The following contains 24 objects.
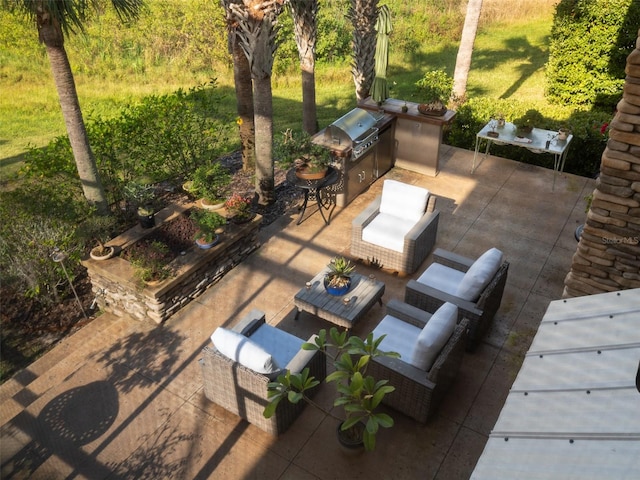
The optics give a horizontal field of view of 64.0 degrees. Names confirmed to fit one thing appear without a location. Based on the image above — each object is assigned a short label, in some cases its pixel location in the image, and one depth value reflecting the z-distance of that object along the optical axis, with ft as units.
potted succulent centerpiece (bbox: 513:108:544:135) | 36.29
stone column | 14.14
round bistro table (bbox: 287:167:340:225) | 32.68
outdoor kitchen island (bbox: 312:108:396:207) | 33.60
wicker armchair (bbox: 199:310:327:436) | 18.83
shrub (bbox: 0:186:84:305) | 26.84
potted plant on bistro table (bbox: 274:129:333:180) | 32.65
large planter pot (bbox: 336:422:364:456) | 18.70
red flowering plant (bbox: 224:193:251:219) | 29.53
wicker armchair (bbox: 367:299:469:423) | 18.80
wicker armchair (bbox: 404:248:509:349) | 21.94
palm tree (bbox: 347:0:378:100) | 42.39
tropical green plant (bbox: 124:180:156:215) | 29.59
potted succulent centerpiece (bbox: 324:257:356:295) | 24.34
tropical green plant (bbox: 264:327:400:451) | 15.60
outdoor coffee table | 23.31
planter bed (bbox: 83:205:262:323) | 25.02
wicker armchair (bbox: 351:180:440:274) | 27.61
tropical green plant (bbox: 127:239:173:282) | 24.75
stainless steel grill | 33.55
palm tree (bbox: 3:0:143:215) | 24.23
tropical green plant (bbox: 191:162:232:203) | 30.53
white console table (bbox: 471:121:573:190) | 35.17
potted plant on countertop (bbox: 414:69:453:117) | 46.44
